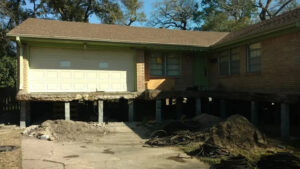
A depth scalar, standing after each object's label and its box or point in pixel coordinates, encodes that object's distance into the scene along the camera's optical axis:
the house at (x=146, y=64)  9.76
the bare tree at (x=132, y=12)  28.29
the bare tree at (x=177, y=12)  35.03
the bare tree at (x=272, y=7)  30.32
